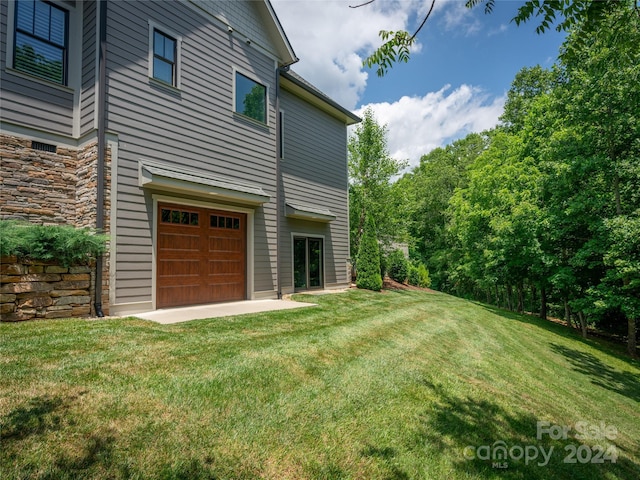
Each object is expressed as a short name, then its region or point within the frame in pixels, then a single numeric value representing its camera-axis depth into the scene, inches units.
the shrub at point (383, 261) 666.8
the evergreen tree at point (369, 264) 548.4
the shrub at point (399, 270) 766.5
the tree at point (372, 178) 650.8
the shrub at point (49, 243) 187.0
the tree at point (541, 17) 92.1
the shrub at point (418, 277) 794.8
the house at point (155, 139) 240.5
